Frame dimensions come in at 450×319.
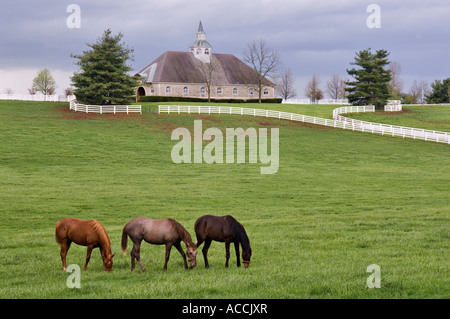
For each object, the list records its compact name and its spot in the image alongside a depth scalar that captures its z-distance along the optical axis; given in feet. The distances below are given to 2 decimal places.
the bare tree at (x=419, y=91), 538.06
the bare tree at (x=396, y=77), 498.28
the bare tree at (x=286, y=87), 495.00
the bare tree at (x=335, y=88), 530.27
